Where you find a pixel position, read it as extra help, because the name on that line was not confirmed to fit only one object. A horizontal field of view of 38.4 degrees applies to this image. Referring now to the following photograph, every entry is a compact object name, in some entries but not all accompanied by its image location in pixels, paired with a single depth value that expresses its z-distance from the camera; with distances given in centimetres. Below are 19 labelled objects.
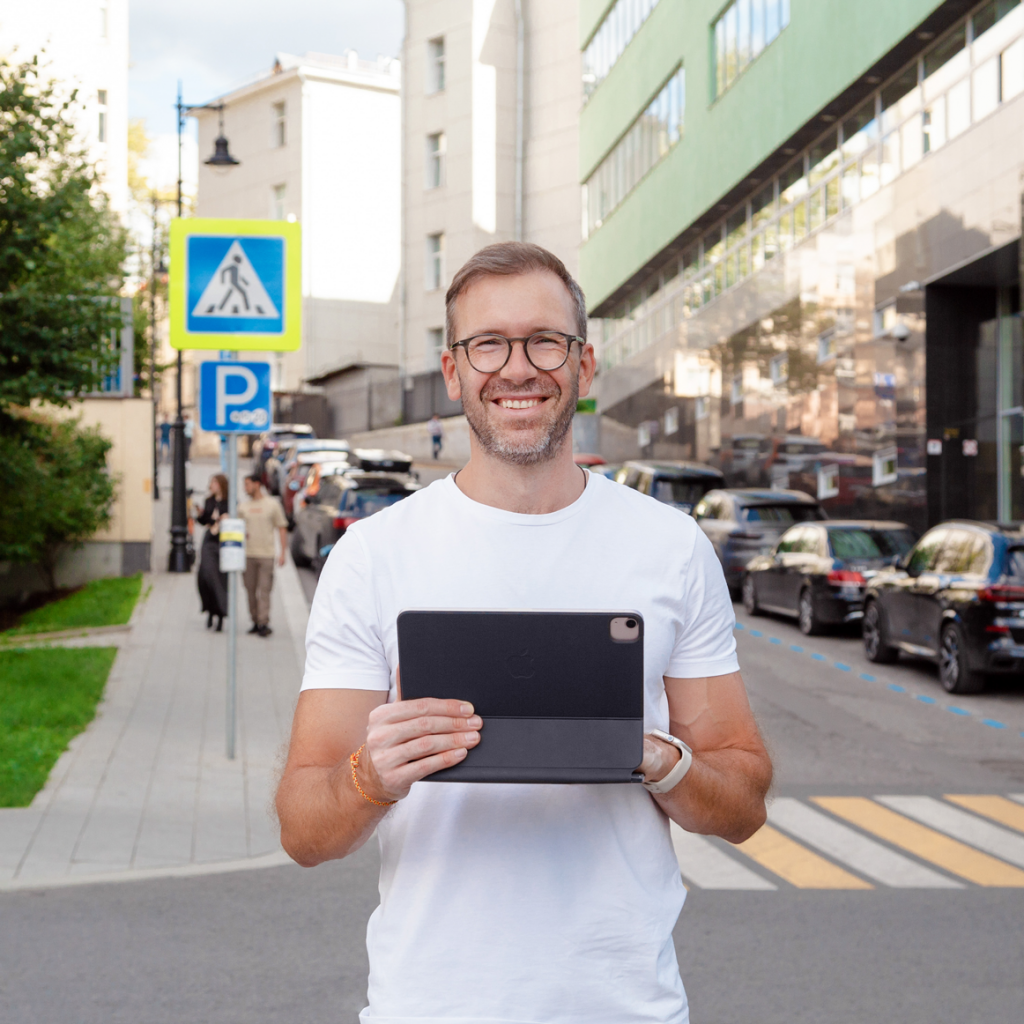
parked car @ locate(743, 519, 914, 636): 1902
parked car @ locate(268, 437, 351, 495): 3716
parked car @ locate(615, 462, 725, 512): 2649
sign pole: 1068
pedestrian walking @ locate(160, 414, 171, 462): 5231
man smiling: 240
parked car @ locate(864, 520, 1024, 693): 1435
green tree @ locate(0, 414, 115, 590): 1961
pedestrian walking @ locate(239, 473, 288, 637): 1812
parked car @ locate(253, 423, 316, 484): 4831
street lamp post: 2519
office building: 2541
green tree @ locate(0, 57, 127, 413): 1273
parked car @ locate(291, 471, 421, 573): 2445
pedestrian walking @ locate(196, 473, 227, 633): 1850
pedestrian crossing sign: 1059
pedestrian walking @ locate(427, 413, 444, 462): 5544
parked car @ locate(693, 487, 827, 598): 2325
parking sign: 1120
